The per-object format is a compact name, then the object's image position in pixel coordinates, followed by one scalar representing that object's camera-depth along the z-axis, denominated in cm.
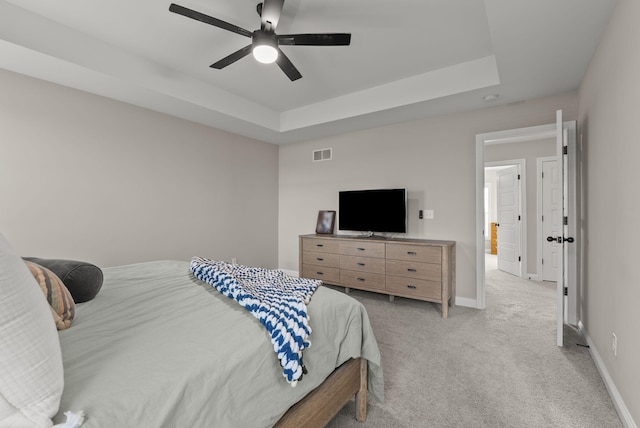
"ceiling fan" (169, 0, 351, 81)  196
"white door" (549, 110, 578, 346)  274
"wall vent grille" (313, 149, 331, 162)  480
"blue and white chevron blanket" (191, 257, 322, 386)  113
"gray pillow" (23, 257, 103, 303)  146
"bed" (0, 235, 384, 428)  79
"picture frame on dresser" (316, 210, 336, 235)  466
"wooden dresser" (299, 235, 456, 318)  333
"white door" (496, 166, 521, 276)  525
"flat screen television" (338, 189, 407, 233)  395
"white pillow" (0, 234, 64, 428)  61
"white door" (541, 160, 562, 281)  484
